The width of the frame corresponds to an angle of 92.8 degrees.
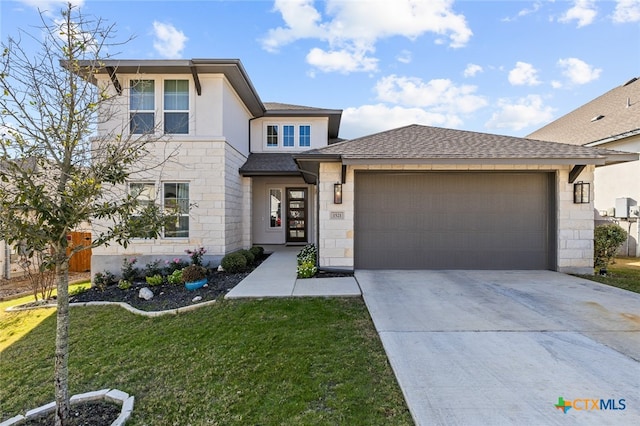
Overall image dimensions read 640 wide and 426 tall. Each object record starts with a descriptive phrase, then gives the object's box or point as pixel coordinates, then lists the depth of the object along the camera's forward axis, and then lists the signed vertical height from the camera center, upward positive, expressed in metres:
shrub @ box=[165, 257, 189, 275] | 8.12 -1.40
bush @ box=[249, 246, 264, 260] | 9.71 -1.28
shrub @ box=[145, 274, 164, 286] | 7.13 -1.59
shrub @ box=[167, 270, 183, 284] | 7.27 -1.56
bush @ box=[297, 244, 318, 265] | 7.62 -1.11
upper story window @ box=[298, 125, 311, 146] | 12.52 +3.18
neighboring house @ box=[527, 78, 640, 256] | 11.00 +2.88
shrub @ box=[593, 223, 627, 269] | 7.45 -0.68
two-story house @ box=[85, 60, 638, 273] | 7.25 +0.64
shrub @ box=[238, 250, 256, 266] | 8.75 -1.25
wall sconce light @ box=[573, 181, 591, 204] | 7.14 +0.51
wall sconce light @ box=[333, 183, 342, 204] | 7.29 +0.49
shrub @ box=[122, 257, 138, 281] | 7.89 -1.50
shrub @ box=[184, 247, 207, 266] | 8.23 -1.14
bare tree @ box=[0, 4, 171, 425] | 2.35 +0.47
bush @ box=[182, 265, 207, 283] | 6.96 -1.42
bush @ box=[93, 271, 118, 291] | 7.64 -1.73
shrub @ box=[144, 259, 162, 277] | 8.08 -1.51
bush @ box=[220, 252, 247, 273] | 8.06 -1.33
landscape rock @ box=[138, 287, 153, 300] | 6.34 -1.70
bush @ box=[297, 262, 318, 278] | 7.04 -1.32
